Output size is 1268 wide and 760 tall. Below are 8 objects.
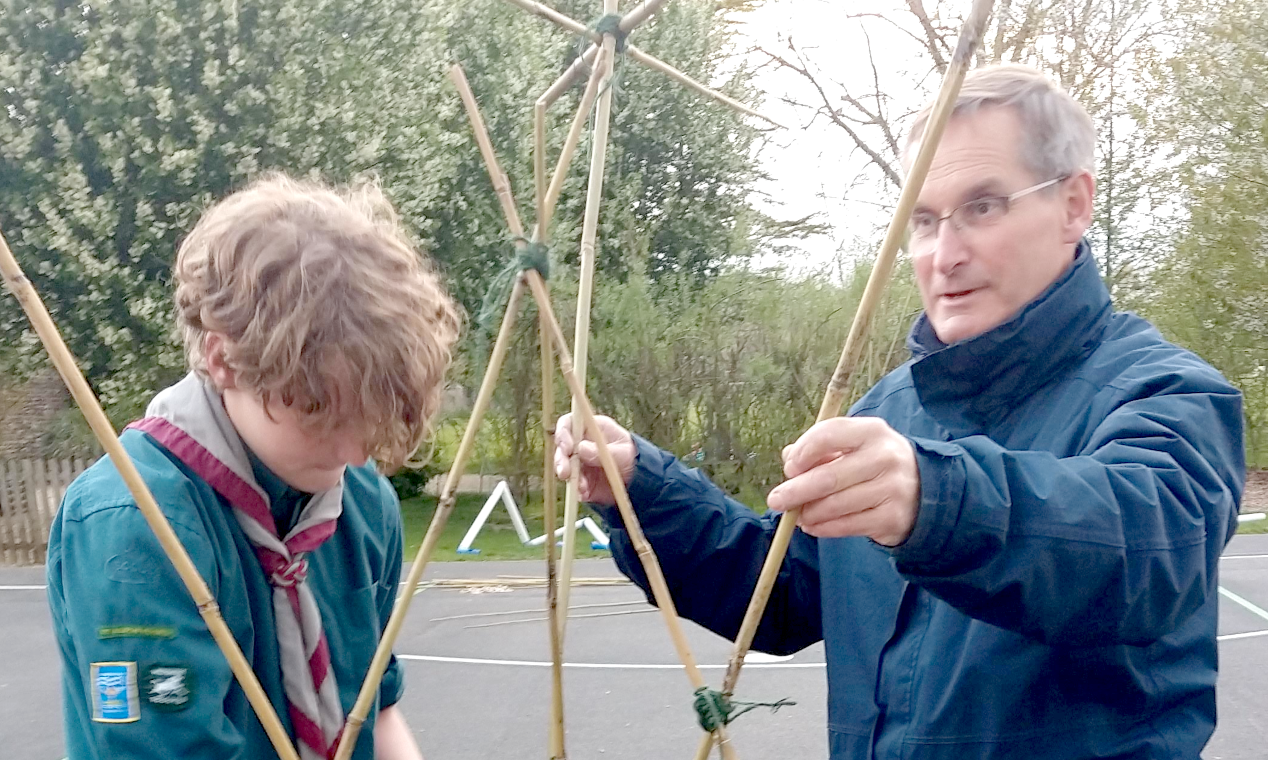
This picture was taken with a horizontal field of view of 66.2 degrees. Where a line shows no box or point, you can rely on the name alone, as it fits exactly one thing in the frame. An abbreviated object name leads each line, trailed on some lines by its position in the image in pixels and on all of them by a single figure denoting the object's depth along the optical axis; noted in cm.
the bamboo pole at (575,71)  108
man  76
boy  86
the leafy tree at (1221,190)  917
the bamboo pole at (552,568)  103
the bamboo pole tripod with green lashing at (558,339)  93
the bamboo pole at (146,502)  76
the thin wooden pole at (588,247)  101
